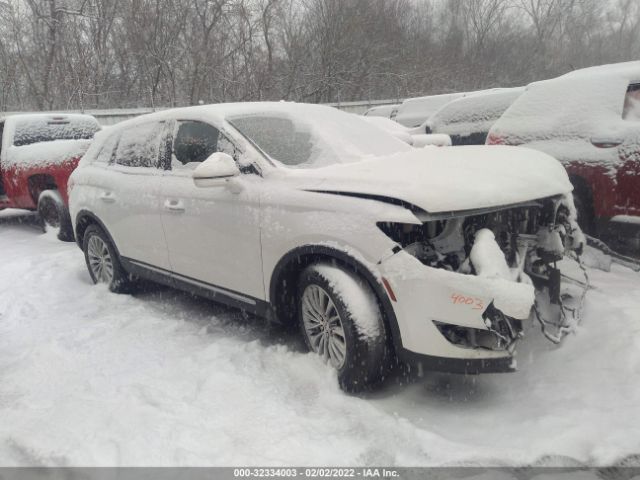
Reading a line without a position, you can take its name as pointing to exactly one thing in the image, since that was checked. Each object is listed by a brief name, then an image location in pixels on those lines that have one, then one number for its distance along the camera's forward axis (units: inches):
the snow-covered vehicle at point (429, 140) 190.4
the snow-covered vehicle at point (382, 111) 631.3
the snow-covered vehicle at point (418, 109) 528.7
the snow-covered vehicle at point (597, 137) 172.2
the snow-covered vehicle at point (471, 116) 311.9
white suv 103.8
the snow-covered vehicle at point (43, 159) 286.5
